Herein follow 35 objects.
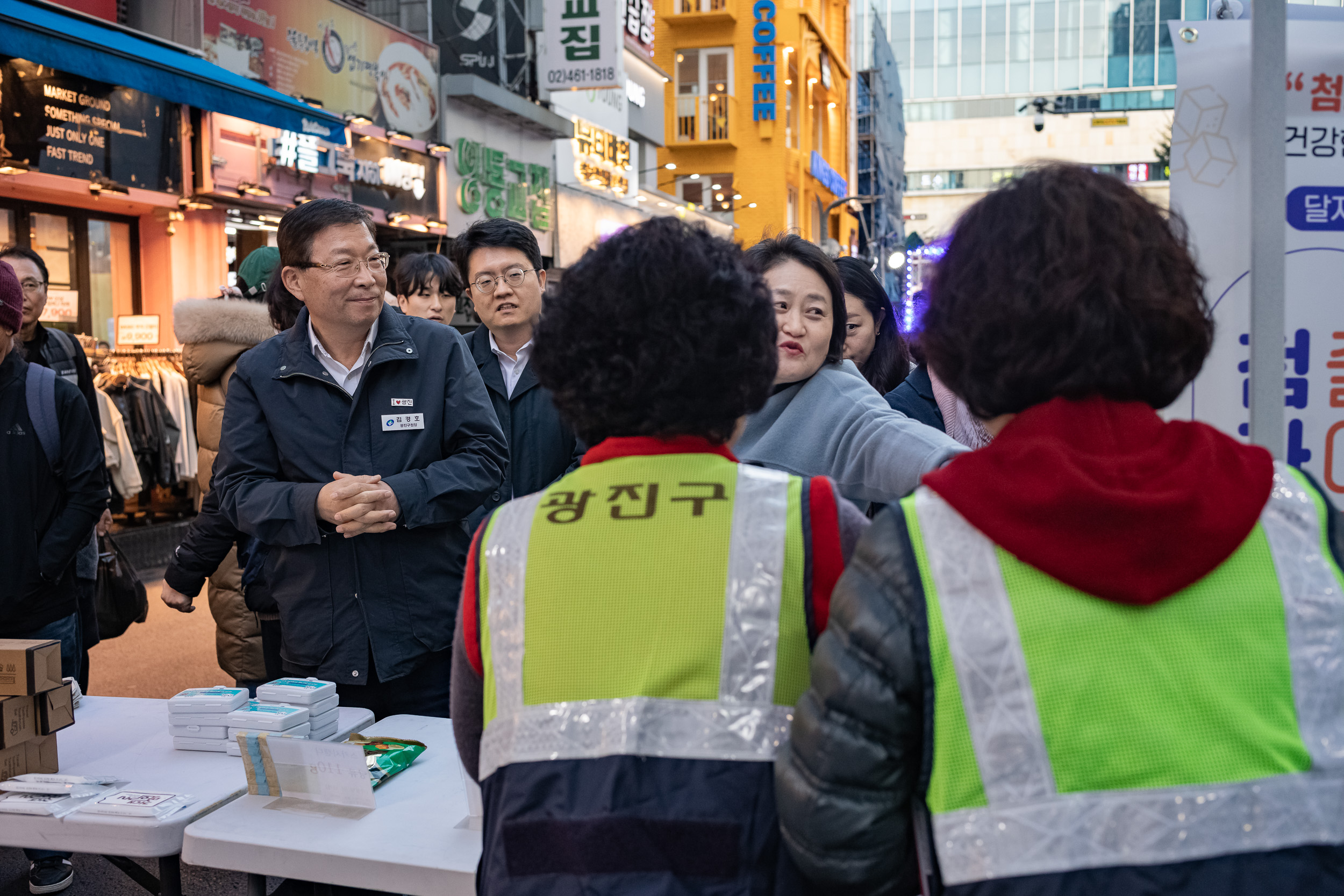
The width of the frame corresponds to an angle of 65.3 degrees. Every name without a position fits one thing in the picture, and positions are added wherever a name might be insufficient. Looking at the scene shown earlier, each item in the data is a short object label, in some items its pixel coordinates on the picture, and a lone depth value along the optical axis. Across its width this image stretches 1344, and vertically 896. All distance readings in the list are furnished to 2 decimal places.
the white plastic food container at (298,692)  2.41
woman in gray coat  2.30
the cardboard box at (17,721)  2.25
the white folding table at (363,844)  1.84
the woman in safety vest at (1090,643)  1.10
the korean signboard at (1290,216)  2.36
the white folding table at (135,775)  2.04
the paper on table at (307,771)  2.00
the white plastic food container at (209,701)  2.43
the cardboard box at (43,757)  2.34
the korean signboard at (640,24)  16.41
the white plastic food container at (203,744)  2.45
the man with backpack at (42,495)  3.26
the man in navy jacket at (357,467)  2.71
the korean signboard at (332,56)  9.04
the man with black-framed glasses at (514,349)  3.41
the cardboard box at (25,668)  2.33
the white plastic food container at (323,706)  2.40
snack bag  2.21
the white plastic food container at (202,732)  2.44
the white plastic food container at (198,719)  2.43
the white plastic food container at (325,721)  2.41
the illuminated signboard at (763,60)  25.20
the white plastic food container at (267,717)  2.31
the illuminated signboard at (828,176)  29.12
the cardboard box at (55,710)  2.36
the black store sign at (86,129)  7.14
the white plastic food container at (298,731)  2.31
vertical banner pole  1.85
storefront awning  6.52
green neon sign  12.34
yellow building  25.39
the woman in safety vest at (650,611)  1.28
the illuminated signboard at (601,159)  15.72
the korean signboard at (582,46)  13.12
